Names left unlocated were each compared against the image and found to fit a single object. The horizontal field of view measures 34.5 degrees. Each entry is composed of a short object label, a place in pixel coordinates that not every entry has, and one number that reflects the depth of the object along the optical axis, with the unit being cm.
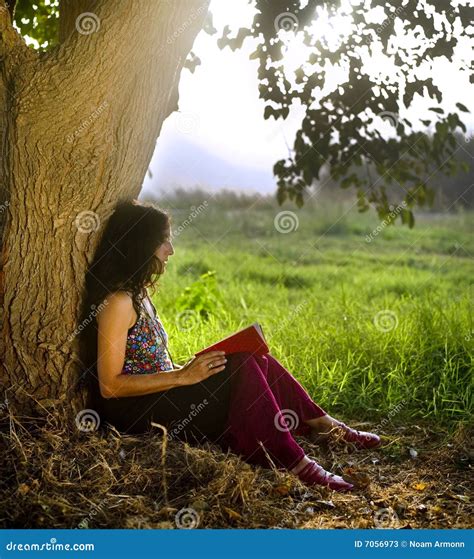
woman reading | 308
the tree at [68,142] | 305
